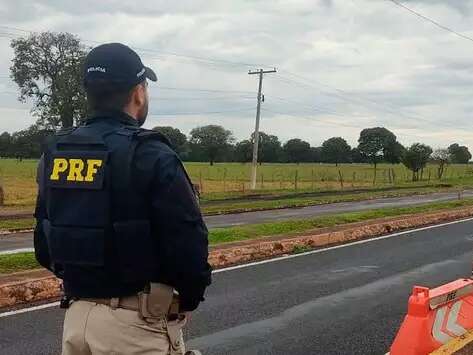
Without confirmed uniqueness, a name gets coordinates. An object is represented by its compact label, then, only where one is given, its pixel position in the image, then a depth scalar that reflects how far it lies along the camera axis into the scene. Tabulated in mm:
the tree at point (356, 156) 113588
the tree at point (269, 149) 114188
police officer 2361
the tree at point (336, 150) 116875
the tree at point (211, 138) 110312
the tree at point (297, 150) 119188
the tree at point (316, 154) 120125
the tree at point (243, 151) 106212
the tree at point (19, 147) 98825
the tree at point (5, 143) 110688
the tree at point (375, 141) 106938
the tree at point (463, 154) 99312
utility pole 39472
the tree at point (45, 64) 55625
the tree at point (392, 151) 103125
